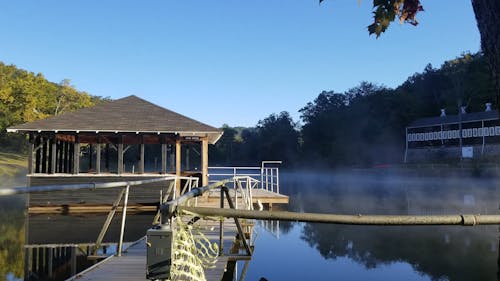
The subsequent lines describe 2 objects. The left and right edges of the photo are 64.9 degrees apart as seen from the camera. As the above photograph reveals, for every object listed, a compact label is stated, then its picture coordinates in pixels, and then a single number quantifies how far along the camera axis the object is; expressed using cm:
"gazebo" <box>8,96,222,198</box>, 1602
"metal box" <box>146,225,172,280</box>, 150
